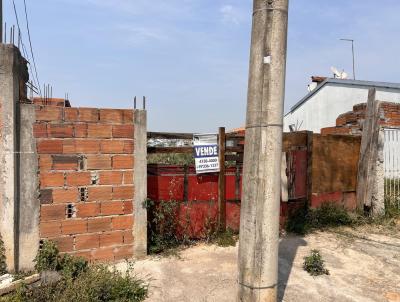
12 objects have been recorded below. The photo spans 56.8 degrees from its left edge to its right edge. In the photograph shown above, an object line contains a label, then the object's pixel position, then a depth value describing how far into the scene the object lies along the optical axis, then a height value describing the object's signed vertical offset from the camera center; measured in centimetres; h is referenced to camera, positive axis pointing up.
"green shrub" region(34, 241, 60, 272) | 400 -120
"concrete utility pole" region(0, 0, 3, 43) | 455 +166
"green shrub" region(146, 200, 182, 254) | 499 -108
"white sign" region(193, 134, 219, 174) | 547 -5
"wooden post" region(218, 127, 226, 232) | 563 -50
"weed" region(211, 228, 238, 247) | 536 -132
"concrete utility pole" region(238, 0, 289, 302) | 296 +2
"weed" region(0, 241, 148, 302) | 337 -132
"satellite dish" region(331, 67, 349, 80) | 1765 +366
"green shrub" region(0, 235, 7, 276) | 393 -119
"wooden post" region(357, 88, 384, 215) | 749 -45
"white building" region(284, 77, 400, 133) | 1331 +204
